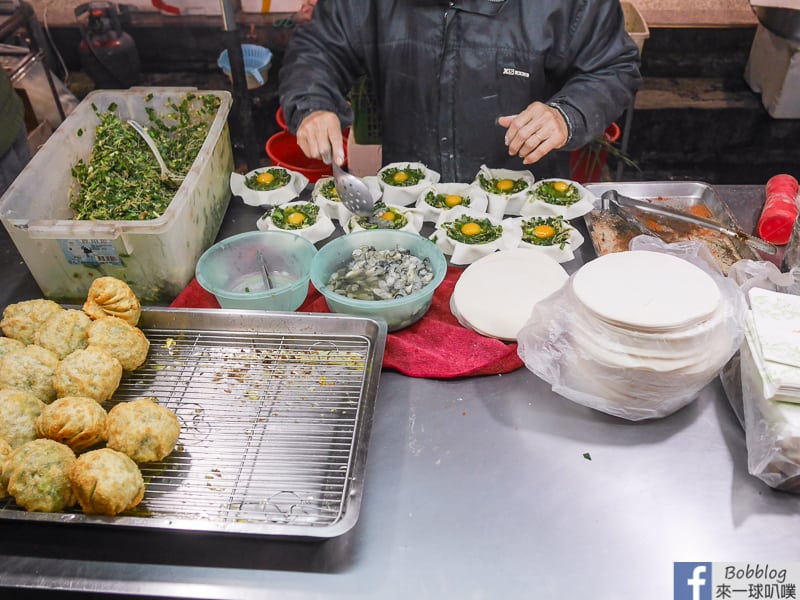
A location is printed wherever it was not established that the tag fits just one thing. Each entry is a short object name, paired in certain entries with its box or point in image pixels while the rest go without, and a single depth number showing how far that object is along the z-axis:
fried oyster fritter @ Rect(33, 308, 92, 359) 1.79
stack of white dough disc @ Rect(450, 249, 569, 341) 1.96
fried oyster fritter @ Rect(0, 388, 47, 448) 1.56
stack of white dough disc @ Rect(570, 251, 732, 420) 1.53
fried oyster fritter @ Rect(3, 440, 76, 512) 1.43
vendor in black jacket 2.47
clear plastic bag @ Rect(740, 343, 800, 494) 1.43
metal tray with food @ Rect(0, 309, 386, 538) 1.47
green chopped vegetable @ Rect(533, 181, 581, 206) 2.43
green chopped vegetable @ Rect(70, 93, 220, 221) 2.22
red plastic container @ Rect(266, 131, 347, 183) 3.39
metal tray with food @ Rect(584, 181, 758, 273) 2.24
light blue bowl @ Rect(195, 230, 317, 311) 2.14
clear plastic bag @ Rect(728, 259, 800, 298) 1.85
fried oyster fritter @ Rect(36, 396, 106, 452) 1.53
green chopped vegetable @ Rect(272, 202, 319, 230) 2.37
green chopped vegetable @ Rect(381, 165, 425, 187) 2.60
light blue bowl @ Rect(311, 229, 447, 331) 1.91
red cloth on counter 1.85
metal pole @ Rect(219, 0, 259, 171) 2.46
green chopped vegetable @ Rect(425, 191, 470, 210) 2.48
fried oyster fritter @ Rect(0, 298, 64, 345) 1.84
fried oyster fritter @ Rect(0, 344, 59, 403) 1.67
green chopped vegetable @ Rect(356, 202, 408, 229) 2.34
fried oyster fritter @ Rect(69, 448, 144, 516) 1.40
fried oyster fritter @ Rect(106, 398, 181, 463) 1.52
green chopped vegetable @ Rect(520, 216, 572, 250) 2.27
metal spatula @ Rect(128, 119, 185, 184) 2.38
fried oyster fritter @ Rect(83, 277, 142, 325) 1.85
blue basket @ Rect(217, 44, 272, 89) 4.37
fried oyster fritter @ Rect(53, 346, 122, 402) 1.64
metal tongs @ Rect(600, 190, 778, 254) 2.19
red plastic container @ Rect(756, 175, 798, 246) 2.36
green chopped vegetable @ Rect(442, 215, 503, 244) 2.26
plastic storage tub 1.94
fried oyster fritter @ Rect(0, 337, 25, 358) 1.76
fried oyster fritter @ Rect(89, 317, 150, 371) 1.75
